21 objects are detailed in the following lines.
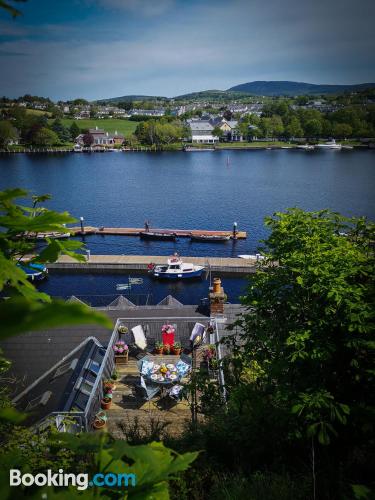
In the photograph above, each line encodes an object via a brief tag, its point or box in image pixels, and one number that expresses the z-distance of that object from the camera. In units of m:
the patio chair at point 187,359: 12.82
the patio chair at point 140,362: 12.17
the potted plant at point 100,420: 10.02
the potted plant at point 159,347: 13.67
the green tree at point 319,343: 5.50
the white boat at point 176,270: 35.00
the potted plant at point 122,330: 13.78
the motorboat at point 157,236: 47.62
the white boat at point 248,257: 39.09
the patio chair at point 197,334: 13.83
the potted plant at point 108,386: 11.54
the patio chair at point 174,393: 11.25
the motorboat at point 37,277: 34.30
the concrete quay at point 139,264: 36.66
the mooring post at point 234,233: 46.41
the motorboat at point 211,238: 46.22
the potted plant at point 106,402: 11.09
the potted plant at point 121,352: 12.95
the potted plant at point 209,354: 12.14
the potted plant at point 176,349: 13.66
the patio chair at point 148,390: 11.33
